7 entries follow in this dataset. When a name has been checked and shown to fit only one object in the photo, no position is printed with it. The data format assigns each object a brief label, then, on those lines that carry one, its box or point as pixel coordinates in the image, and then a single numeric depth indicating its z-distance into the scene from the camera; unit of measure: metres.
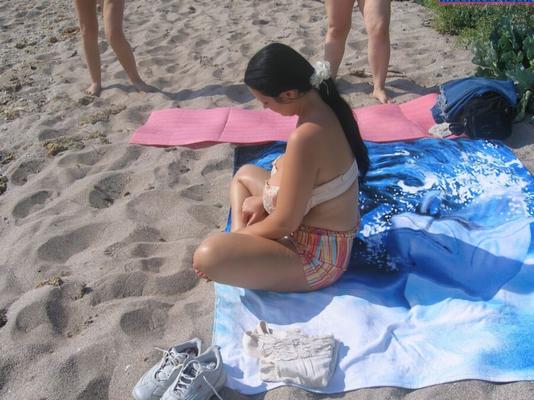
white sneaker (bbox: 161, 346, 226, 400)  1.89
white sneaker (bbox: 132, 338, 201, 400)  1.92
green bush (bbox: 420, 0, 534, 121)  3.63
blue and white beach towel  2.05
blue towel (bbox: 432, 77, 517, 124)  3.43
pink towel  3.72
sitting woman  2.05
